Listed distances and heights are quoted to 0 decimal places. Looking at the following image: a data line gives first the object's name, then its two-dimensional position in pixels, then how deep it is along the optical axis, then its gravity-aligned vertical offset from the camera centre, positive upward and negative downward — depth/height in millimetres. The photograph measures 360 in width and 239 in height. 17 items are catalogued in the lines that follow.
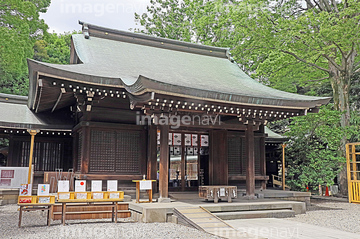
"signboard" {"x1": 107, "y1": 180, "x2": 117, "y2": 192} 7754 -639
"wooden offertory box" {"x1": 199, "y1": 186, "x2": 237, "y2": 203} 8945 -917
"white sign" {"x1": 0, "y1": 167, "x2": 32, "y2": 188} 10648 -596
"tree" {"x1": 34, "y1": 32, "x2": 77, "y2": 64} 28797 +10415
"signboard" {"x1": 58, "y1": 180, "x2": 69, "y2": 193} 7328 -633
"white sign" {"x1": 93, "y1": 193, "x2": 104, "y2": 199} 7576 -857
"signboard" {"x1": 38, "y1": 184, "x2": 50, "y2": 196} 7000 -668
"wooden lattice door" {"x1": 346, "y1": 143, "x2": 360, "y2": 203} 13133 -931
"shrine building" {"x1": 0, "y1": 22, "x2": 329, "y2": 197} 8484 +1495
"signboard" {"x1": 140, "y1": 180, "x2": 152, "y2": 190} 8682 -659
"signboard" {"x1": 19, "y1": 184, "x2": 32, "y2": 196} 6903 -654
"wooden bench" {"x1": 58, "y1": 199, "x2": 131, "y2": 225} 8160 -1351
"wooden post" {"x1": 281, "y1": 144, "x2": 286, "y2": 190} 14750 -579
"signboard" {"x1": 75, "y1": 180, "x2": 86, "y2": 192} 7559 -631
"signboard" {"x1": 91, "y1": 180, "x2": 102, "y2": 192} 7660 -635
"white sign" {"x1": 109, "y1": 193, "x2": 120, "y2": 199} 7694 -856
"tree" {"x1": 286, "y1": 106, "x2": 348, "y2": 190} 13578 +580
